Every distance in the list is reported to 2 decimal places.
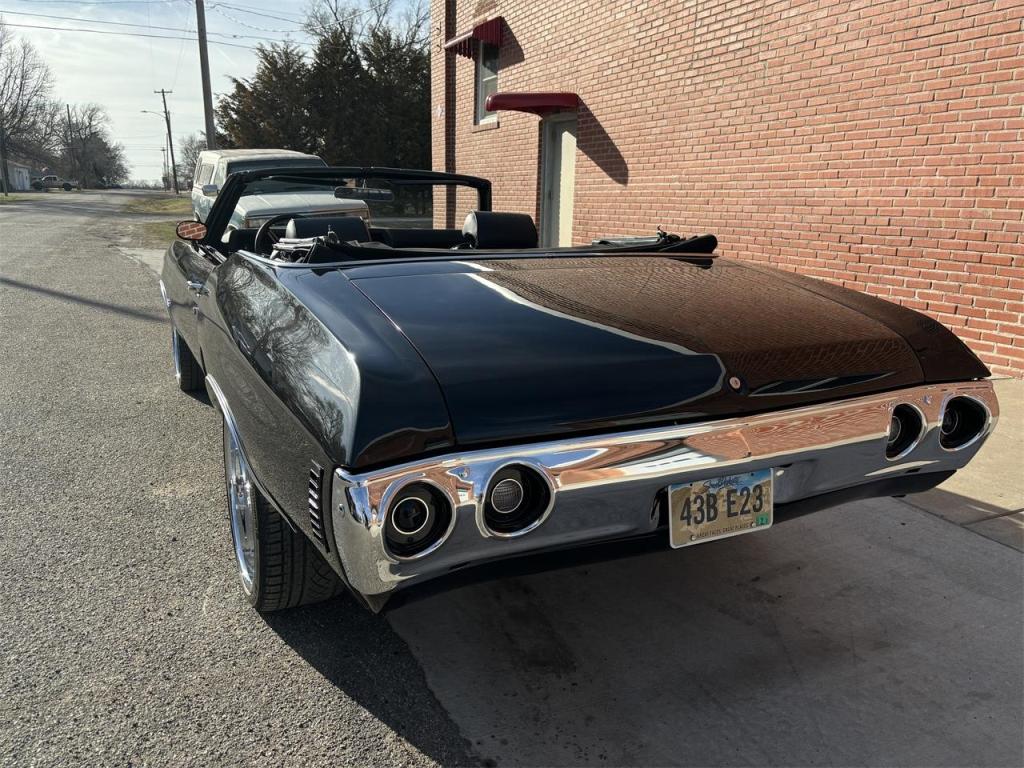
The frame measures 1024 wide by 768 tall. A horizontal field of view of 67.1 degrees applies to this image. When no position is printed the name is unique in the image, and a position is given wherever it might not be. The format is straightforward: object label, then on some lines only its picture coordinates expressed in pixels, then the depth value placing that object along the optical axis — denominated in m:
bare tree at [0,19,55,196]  59.43
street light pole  67.50
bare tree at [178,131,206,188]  105.50
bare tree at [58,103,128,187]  95.44
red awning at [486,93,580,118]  10.03
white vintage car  10.87
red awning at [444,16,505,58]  11.91
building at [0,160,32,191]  88.64
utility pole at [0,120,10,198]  56.91
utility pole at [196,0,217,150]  21.34
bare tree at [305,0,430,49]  30.89
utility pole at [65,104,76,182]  95.06
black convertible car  1.66
